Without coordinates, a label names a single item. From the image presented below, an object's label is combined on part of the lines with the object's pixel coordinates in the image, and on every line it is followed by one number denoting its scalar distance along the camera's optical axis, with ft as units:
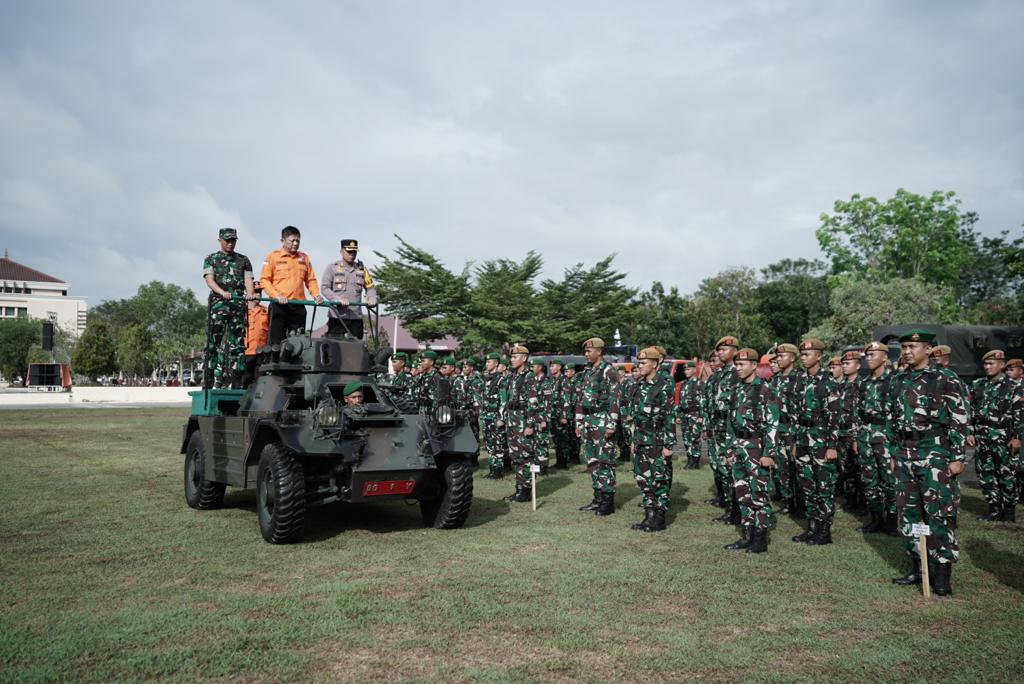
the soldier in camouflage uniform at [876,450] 25.34
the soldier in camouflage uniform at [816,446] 23.93
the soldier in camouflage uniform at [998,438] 27.53
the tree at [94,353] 177.17
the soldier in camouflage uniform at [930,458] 18.24
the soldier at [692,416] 42.88
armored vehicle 22.86
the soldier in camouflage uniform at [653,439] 26.08
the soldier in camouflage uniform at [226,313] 30.99
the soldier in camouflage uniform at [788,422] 25.59
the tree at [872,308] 107.04
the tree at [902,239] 135.95
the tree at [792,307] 172.35
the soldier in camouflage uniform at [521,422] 32.53
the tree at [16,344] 217.56
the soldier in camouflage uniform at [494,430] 39.96
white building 261.44
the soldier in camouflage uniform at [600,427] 28.30
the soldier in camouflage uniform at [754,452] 22.21
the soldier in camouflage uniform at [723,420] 25.82
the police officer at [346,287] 29.86
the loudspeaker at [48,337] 131.23
